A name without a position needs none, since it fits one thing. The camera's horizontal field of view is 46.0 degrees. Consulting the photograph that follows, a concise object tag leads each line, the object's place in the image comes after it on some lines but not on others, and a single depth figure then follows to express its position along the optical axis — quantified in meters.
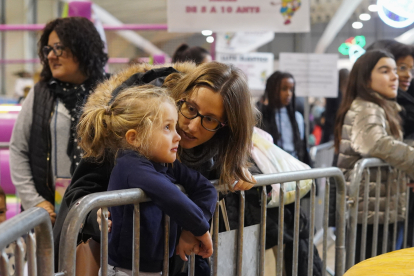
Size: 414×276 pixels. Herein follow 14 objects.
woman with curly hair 2.51
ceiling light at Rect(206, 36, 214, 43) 5.40
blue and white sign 4.47
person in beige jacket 3.01
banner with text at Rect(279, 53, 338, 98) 5.03
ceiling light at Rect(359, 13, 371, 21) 9.63
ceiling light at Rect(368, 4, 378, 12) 8.41
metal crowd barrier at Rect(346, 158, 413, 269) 2.81
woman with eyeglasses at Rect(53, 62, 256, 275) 1.72
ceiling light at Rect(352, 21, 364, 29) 10.15
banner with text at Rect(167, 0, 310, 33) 4.21
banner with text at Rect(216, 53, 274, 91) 5.65
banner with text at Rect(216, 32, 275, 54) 5.34
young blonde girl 1.51
